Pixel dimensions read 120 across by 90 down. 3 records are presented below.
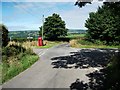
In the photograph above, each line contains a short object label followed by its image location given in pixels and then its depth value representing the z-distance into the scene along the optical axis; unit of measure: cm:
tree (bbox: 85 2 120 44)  1708
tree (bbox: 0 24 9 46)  1053
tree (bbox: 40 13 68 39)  2608
